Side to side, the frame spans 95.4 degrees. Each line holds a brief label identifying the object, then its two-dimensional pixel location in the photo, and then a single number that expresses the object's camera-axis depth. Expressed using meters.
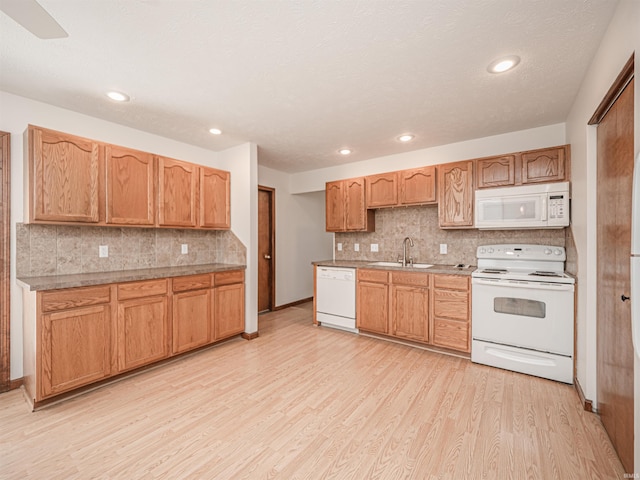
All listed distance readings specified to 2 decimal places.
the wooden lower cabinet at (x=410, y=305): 3.23
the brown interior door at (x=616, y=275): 1.50
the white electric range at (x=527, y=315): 2.48
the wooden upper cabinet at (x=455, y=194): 3.28
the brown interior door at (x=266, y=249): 4.84
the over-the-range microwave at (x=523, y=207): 2.72
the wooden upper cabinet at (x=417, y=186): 3.53
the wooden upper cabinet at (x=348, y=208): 4.12
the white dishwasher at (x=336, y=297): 3.85
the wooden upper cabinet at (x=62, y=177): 2.28
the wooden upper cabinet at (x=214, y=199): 3.49
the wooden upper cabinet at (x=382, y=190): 3.83
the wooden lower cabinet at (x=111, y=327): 2.12
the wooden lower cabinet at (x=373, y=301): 3.53
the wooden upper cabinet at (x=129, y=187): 2.71
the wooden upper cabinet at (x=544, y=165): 2.80
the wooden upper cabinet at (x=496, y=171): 3.04
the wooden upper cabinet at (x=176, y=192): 3.08
